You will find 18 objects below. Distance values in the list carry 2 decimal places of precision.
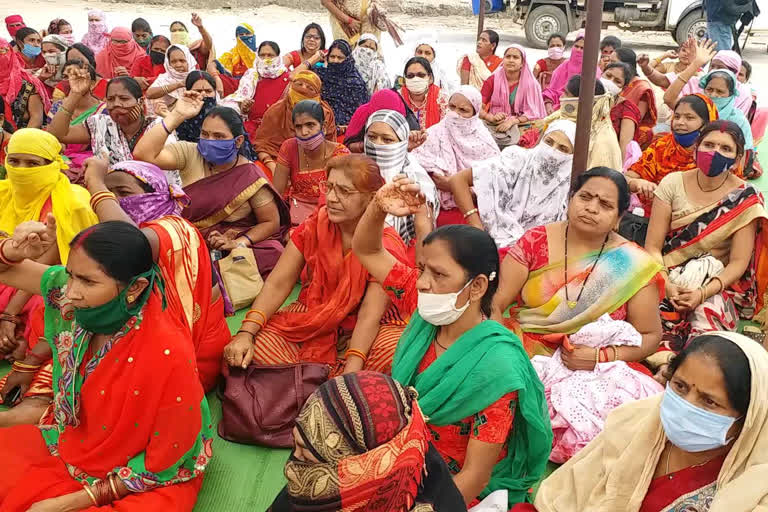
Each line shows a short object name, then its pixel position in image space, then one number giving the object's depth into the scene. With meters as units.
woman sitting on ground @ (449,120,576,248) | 4.13
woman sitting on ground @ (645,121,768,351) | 3.40
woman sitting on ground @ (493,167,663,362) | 2.81
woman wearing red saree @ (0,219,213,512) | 2.09
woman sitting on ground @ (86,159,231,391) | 2.54
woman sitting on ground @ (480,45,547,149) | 6.58
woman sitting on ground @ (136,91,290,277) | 4.02
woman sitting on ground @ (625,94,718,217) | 4.38
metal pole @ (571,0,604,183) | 2.83
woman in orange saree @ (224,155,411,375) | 2.91
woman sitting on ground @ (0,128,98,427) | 3.17
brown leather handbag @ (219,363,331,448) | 2.75
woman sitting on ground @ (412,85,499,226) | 4.93
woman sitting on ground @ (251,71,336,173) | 5.71
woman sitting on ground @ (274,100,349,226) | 4.65
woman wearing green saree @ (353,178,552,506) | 2.02
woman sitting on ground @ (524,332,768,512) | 1.73
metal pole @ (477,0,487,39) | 7.97
